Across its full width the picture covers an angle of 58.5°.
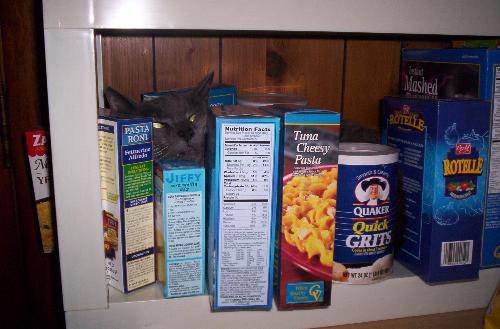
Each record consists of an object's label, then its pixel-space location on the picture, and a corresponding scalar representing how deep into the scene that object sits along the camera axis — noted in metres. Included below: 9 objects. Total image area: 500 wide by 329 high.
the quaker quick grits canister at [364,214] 0.74
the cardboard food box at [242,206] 0.65
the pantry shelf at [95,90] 0.59
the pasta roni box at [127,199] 0.68
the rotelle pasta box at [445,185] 0.74
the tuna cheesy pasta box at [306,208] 0.65
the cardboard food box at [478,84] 0.77
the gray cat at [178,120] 0.88
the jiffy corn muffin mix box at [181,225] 0.68
